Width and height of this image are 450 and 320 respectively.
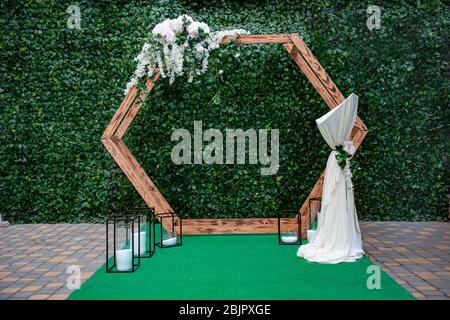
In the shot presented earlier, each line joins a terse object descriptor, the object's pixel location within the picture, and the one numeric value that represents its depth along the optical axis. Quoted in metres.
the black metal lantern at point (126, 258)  4.74
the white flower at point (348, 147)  5.32
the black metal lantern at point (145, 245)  5.33
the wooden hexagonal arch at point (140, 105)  6.22
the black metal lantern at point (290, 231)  5.95
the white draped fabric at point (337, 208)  5.20
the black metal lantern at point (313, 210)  6.20
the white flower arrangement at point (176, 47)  6.07
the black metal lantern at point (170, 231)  5.93
